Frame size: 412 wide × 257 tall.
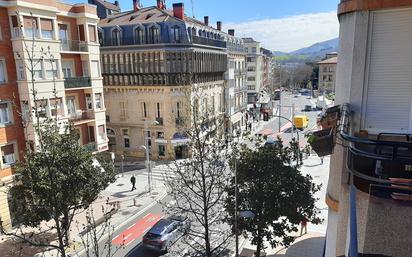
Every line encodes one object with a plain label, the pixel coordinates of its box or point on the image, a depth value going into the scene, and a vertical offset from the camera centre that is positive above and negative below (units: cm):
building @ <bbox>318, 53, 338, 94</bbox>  9400 -131
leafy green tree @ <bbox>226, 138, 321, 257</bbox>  1268 -479
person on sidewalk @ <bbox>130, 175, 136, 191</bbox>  2542 -836
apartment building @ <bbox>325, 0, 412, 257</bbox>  431 -88
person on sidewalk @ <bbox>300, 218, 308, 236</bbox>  1636 -806
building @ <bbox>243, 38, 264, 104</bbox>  7906 -73
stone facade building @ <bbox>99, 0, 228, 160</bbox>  3294 +27
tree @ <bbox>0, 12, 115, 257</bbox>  1061 -403
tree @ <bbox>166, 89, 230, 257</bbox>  1133 -319
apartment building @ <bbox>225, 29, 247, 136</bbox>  4575 -189
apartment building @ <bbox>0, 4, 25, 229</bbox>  1842 -239
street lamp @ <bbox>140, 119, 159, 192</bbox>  2558 -725
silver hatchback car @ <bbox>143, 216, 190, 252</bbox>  1583 -809
